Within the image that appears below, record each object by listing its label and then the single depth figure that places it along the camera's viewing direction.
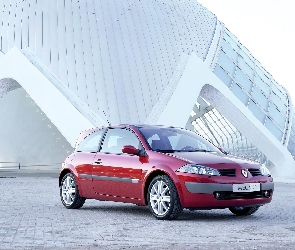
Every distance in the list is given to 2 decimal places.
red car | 9.86
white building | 29.55
